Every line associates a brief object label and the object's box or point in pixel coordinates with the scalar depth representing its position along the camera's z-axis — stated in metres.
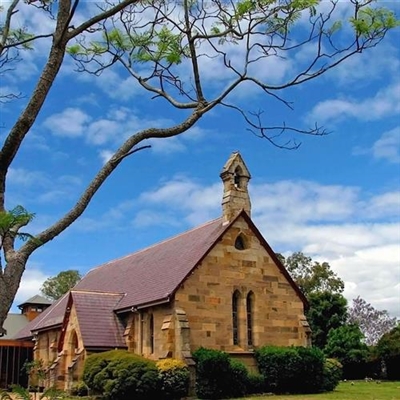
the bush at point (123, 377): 23.38
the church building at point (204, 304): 26.67
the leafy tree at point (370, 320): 74.19
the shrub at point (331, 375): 28.21
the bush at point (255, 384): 26.22
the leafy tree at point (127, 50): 6.70
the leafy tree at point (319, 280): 57.72
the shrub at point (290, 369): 26.95
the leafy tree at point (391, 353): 39.31
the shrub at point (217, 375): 24.78
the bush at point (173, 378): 23.88
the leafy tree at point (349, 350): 41.81
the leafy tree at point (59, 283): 70.31
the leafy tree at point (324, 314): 46.25
